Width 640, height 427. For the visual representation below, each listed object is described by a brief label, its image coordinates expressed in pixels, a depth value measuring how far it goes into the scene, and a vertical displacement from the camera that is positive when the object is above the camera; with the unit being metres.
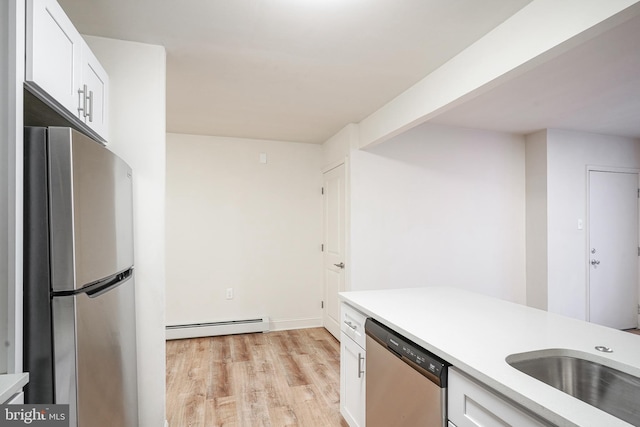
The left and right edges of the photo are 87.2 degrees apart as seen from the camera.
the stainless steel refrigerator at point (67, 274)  1.01 -0.19
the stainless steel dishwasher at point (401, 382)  1.26 -0.73
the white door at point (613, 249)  3.97 -0.46
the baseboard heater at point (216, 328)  3.78 -1.32
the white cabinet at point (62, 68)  1.04 +0.56
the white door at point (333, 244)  3.77 -0.36
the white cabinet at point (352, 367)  1.90 -0.92
